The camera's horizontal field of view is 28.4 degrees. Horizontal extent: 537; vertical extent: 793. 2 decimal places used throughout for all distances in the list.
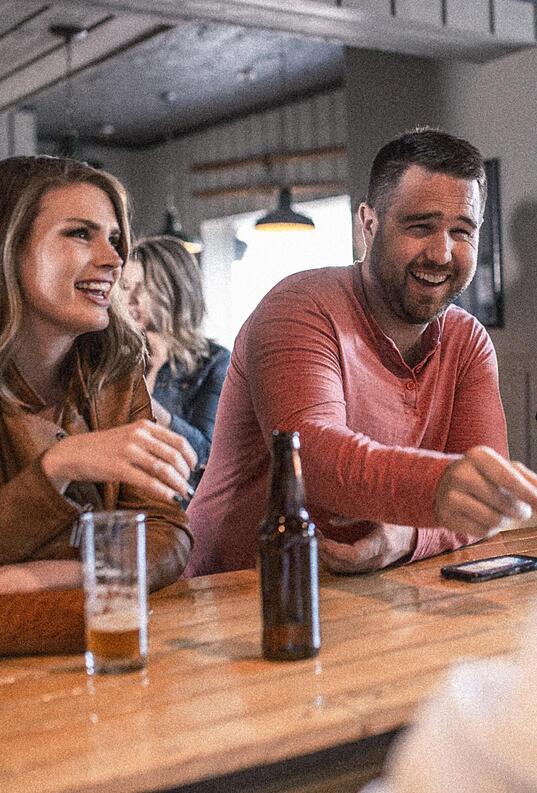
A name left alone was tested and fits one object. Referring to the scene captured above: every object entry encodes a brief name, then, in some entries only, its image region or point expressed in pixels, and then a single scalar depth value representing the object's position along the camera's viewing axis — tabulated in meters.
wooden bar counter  0.98
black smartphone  1.66
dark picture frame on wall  4.59
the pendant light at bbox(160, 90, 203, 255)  6.93
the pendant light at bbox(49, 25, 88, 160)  5.63
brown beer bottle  1.25
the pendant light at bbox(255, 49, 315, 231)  5.99
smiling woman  1.77
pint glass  1.21
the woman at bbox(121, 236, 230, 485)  3.50
